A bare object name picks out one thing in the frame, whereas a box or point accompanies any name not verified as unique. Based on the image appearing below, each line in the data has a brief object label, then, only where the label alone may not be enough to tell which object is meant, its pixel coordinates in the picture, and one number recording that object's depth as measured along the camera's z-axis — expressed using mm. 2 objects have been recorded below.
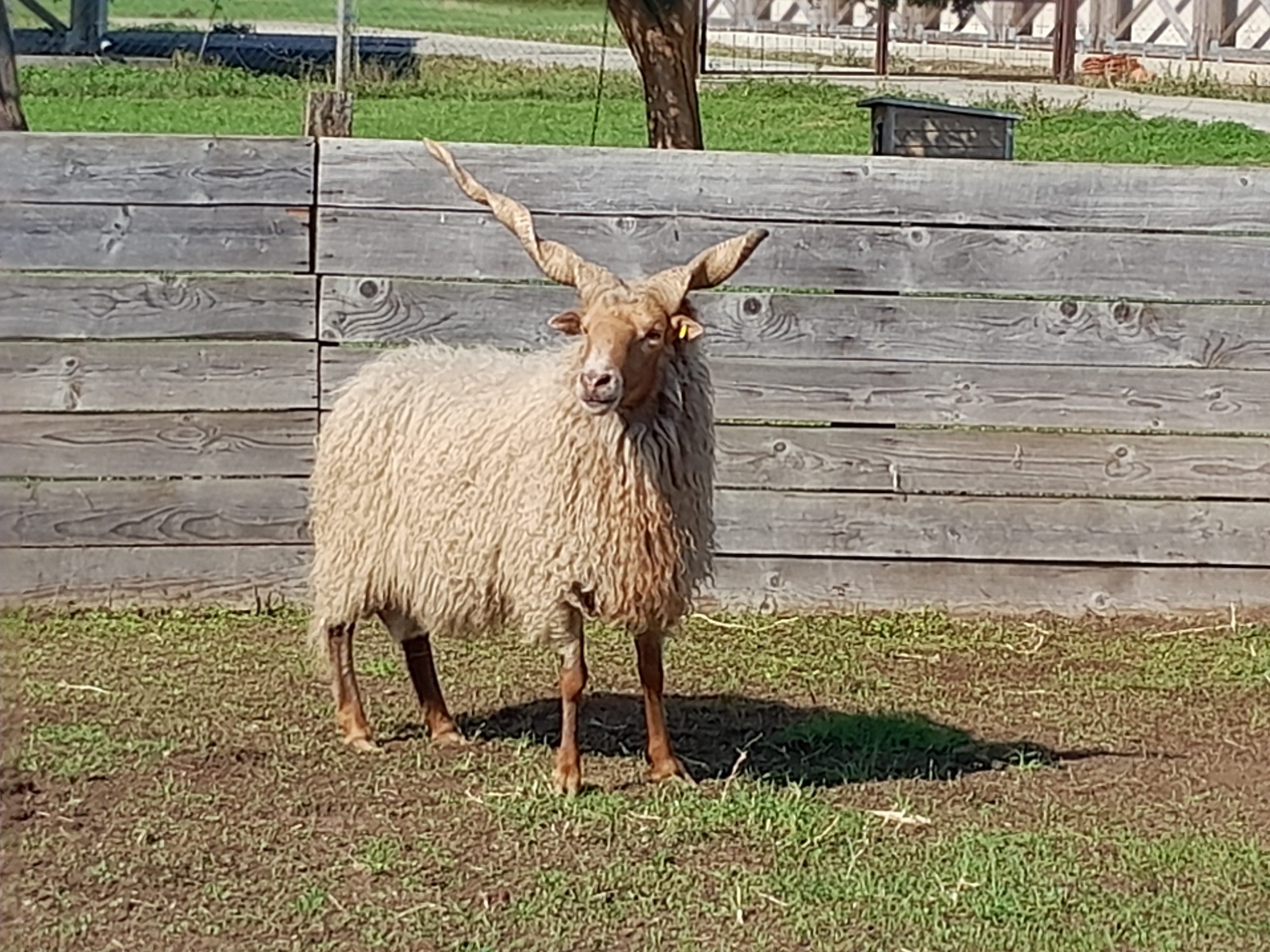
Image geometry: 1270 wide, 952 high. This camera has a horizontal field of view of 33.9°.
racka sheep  5387
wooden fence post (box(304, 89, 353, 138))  7699
